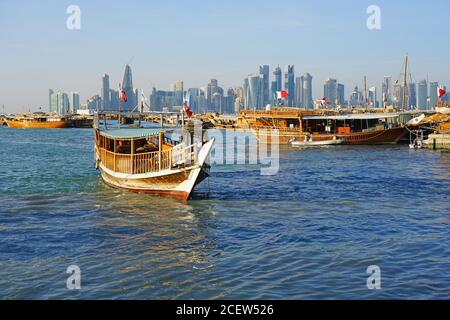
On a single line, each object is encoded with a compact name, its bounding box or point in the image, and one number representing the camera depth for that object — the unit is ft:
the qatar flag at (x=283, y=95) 241.76
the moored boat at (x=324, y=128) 213.46
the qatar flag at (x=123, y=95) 124.99
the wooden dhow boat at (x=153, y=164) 79.20
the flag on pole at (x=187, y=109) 78.78
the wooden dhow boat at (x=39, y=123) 475.72
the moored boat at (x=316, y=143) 210.38
